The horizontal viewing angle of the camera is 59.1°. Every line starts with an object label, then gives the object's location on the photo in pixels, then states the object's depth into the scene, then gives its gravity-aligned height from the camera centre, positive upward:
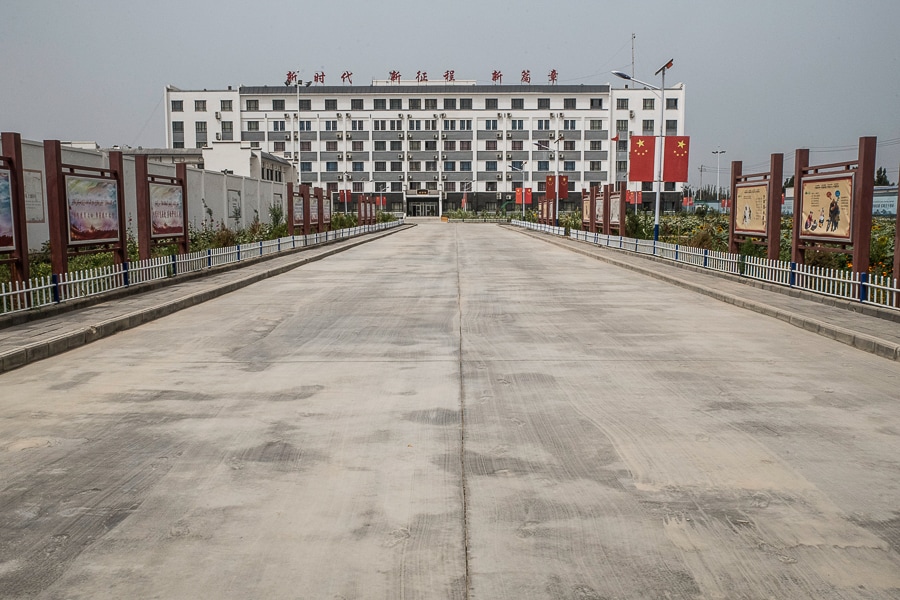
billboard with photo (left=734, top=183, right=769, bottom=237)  19.66 +0.07
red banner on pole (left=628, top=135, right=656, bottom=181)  30.48 +2.02
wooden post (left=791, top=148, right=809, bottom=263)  17.08 +0.25
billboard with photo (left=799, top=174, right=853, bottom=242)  15.35 +0.06
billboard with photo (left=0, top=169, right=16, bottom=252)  12.62 -0.01
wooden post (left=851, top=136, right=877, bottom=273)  14.65 +0.13
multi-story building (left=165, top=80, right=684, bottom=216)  113.44 +11.89
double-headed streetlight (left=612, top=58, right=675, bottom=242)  29.52 +3.63
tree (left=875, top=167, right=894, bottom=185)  95.53 +4.25
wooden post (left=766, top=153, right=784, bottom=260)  18.94 +0.05
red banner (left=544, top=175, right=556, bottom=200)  61.19 +2.01
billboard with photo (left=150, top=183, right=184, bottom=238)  19.39 +0.11
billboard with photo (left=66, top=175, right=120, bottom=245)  15.20 +0.12
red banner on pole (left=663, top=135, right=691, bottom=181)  28.18 +1.87
